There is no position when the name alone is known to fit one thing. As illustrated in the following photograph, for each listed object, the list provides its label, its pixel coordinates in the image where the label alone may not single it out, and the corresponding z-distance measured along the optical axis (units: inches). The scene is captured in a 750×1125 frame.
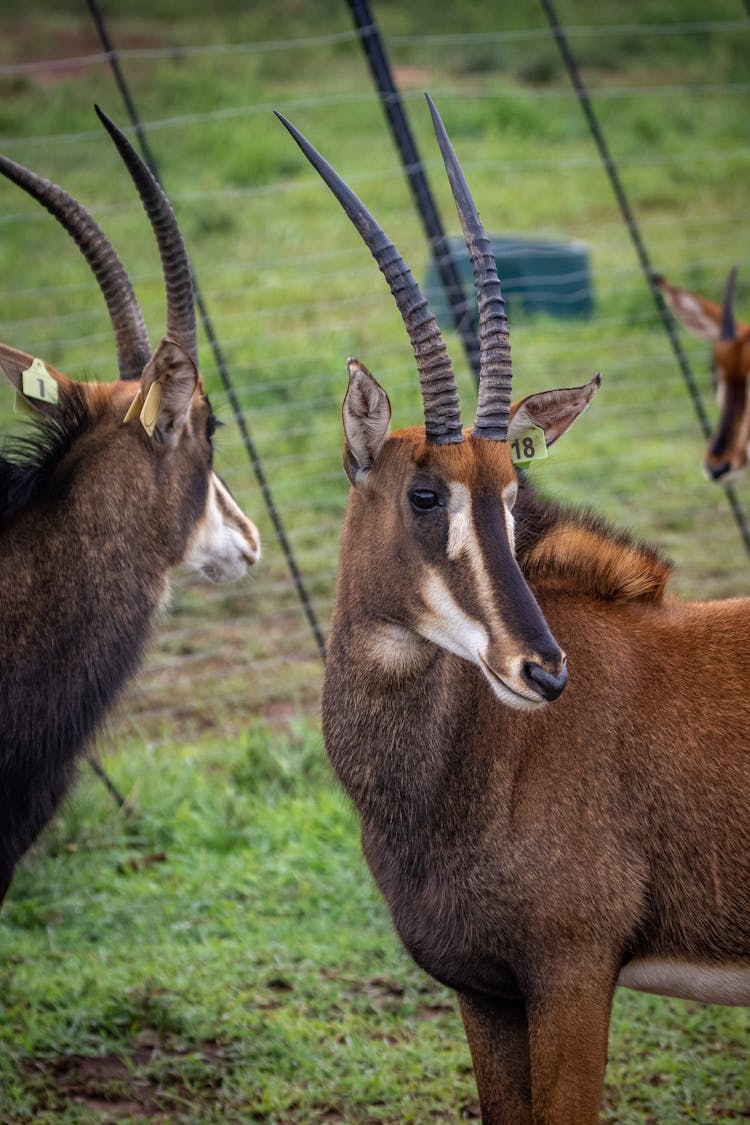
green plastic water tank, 862.5
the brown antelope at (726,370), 592.1
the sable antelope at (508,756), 252.2
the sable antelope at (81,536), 310.7
